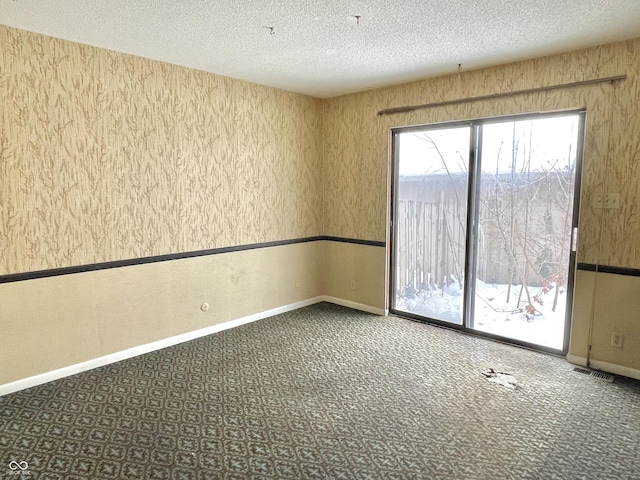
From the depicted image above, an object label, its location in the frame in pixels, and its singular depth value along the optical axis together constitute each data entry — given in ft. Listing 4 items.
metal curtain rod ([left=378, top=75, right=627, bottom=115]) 10.24
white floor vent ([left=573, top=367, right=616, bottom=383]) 10.26
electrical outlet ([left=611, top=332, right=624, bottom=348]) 10.43
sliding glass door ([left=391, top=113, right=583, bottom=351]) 11.51
